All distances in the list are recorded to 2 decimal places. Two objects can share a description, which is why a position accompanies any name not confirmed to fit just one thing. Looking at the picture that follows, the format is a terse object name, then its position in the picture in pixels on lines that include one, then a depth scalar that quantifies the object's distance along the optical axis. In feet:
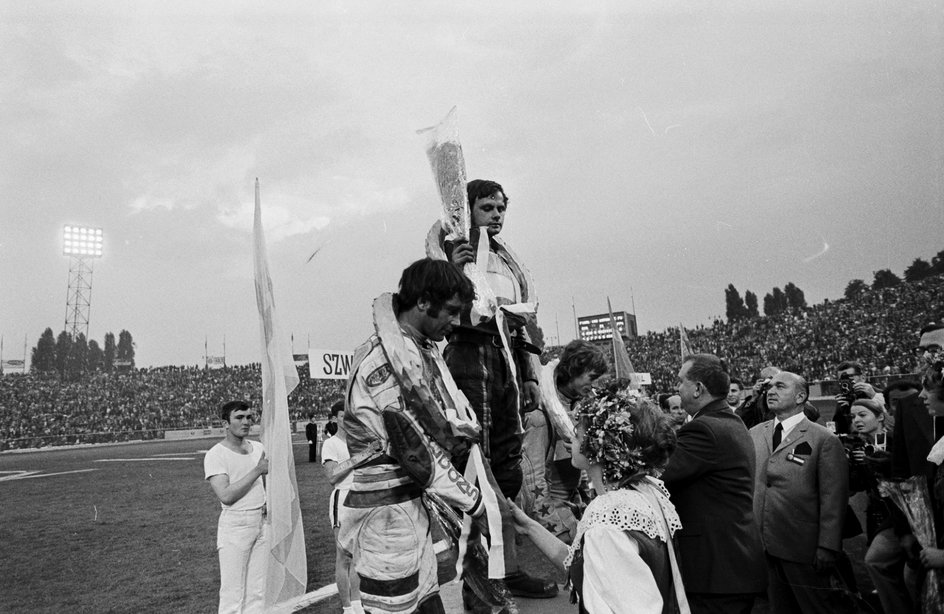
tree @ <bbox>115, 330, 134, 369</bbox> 428.56
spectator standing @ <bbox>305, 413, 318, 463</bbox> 70.33
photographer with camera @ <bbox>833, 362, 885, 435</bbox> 19.39
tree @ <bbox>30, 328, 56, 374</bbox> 348.18
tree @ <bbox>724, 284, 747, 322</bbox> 307.99
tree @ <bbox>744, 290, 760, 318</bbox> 320.91
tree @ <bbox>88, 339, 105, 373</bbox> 378.32
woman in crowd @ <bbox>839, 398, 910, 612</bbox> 13.05
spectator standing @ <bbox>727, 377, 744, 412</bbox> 27.99
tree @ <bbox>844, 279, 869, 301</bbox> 189.57
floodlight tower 176.76
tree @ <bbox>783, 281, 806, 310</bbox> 303.93
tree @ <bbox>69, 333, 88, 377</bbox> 281.46
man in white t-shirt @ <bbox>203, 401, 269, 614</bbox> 16.39
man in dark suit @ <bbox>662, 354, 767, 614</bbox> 10.61
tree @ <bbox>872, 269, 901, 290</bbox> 210.59
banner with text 32.81
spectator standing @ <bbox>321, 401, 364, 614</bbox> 14.64
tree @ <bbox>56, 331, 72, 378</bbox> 333.19
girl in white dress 7.27
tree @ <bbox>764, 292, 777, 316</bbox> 327.47
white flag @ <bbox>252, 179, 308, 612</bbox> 12.53
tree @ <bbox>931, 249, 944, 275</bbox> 154.16
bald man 13.80
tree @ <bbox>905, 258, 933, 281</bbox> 167.84
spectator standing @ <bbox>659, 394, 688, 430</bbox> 27.55
